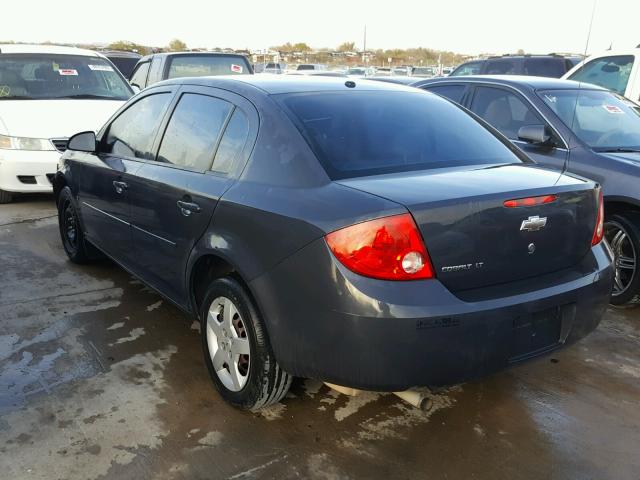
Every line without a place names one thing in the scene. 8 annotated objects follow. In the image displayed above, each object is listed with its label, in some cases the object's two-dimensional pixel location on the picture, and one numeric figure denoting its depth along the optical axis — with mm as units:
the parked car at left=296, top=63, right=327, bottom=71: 29653
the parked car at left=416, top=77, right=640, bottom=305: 4465
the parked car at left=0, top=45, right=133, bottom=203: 7082
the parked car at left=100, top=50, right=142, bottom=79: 19672
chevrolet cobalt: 2408
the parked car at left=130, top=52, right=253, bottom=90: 10945
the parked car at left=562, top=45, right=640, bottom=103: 7918
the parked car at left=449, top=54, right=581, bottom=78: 11969
